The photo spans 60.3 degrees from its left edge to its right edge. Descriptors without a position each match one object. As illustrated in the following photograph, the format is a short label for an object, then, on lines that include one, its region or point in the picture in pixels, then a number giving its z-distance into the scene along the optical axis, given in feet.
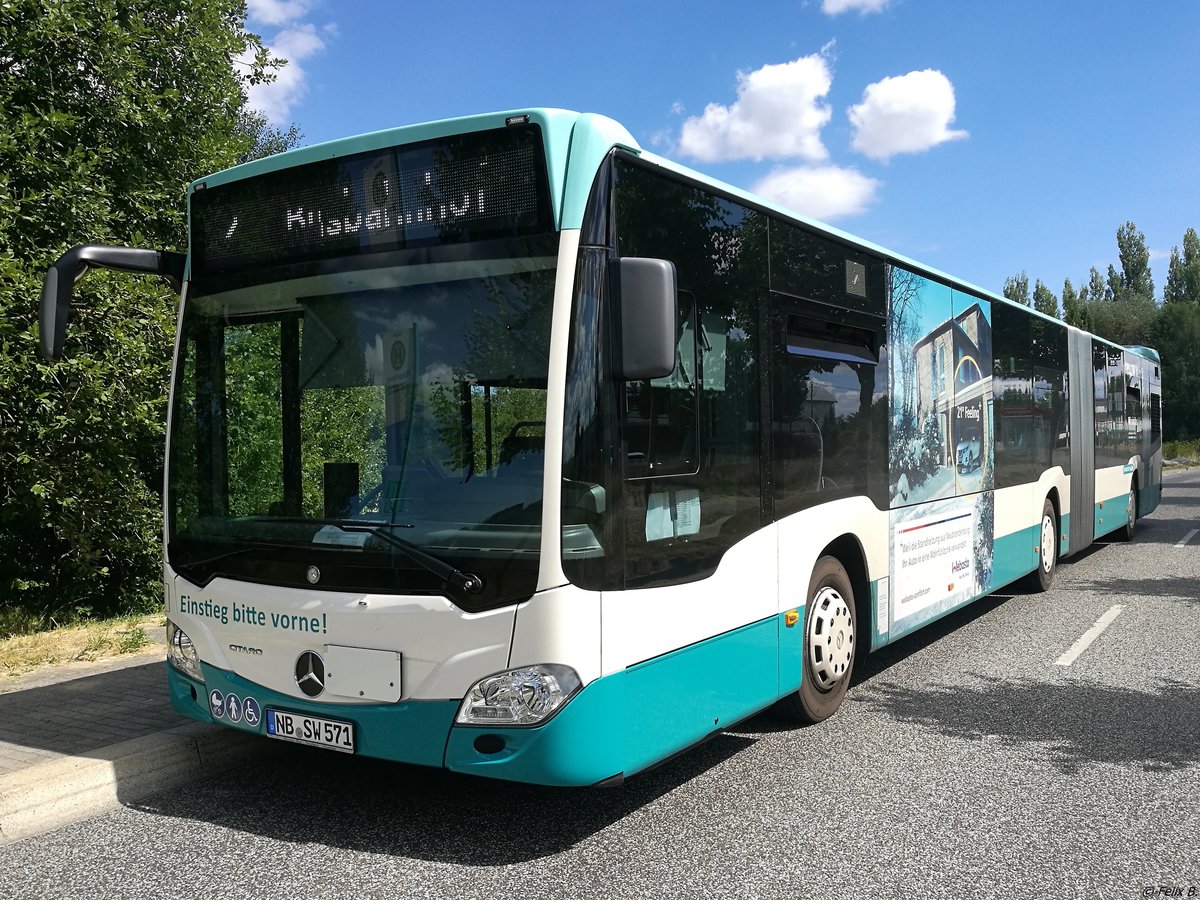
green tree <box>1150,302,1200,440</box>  220.64
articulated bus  12.82
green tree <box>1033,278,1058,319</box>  271.20
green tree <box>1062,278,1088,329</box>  236.43
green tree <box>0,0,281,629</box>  29.94
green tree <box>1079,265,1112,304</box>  284.20
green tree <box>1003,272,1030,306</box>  287.07
